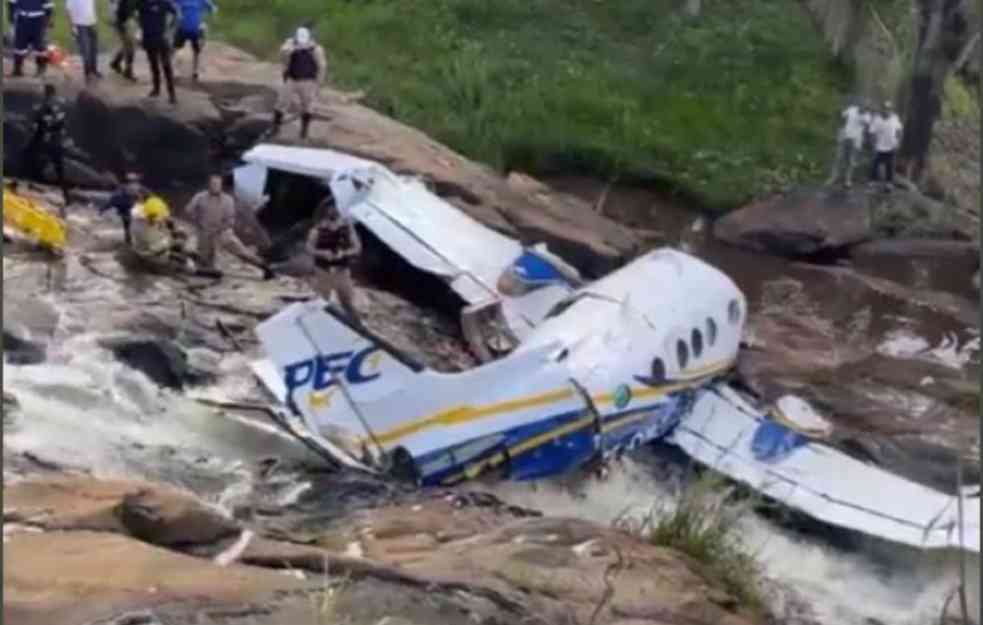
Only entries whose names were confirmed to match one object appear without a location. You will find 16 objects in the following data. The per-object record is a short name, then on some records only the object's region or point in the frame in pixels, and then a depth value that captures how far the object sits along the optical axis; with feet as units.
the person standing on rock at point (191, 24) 78.64
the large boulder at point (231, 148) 78.12
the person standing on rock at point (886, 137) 90.48
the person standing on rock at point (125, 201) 66.23
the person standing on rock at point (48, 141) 71.31
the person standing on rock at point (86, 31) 74.74
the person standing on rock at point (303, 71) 76.59
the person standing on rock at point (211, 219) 65.21
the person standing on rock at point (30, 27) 75.15
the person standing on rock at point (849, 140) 91.15
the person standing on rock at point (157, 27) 71.72
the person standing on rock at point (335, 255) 61.26
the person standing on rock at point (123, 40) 75.72
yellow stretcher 63.57
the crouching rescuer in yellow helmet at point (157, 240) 64.75
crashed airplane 49.80
